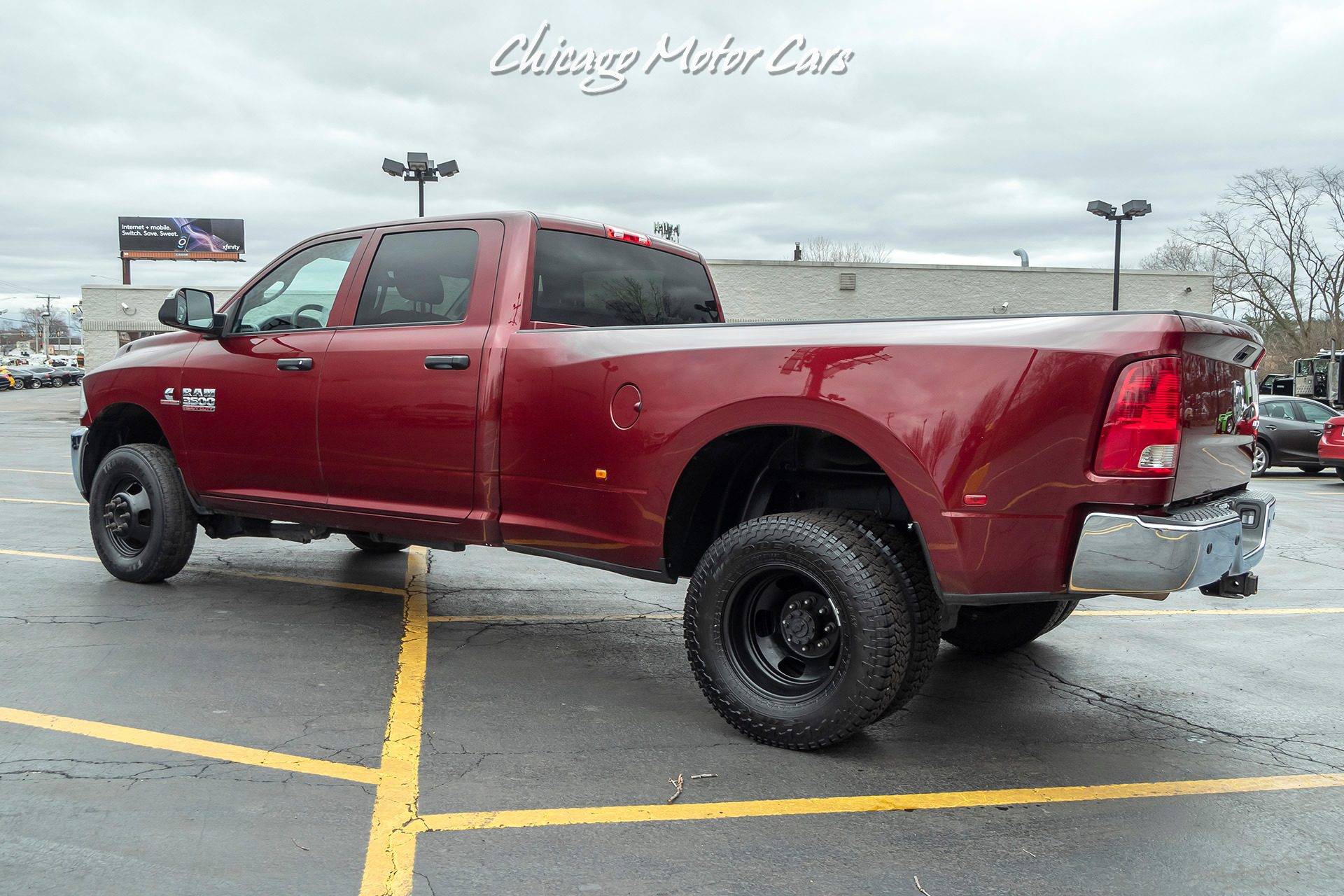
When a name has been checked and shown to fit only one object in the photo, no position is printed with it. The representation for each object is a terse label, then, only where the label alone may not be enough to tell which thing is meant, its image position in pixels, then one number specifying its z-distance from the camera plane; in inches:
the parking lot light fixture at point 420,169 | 759.1
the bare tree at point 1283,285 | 1791.3
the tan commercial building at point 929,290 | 1227.2
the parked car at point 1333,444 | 594.5
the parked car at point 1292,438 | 689.6
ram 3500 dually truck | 119.3
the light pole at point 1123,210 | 864.9
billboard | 2465.6
